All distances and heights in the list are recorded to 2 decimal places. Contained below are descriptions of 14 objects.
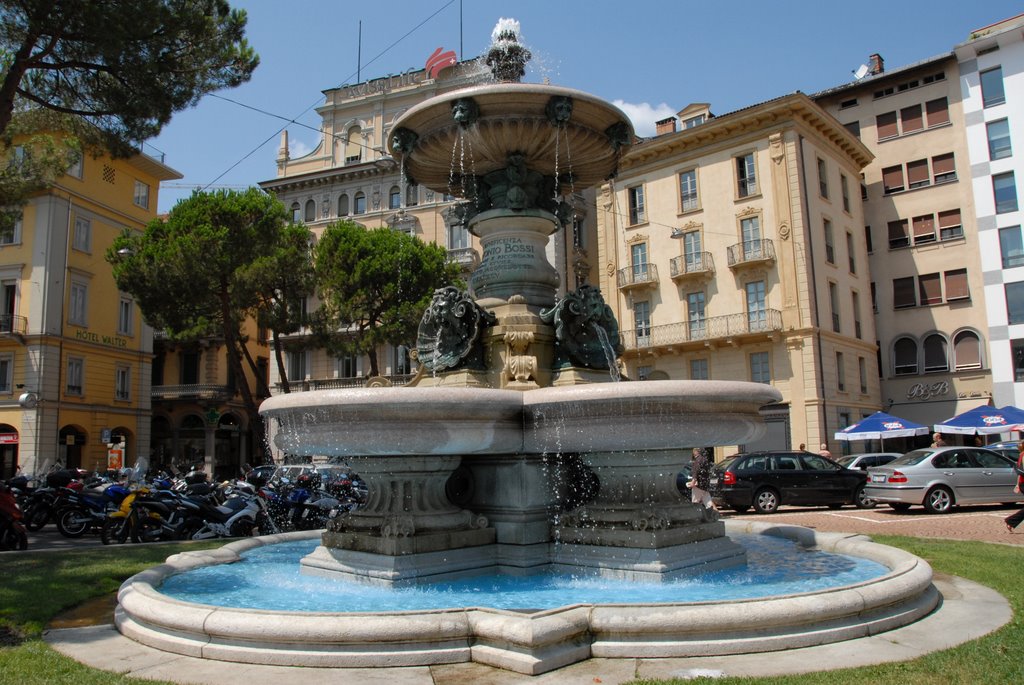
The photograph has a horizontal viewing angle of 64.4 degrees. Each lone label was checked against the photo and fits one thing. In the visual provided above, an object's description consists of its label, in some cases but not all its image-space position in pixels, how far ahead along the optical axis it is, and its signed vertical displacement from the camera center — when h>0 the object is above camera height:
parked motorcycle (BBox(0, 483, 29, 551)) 11.20 -1.08
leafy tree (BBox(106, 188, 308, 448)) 30.11 +6.86
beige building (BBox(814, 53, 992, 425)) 36.06 +8.53
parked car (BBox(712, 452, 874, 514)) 17.94 -1.22
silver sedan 16.38 -1.14
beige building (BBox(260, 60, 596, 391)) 42.47 +13.45
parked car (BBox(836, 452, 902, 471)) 21.91 -0.93
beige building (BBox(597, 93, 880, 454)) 33.56 +7.45
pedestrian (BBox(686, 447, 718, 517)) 12.27 -0.73
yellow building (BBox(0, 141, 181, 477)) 34.81 +5.15
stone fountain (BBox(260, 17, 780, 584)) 6.18 +0.09
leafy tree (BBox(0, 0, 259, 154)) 11.84 +6.07
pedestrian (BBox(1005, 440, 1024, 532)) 11.51 -1.40
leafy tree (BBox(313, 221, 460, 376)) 33.59 +6.27
